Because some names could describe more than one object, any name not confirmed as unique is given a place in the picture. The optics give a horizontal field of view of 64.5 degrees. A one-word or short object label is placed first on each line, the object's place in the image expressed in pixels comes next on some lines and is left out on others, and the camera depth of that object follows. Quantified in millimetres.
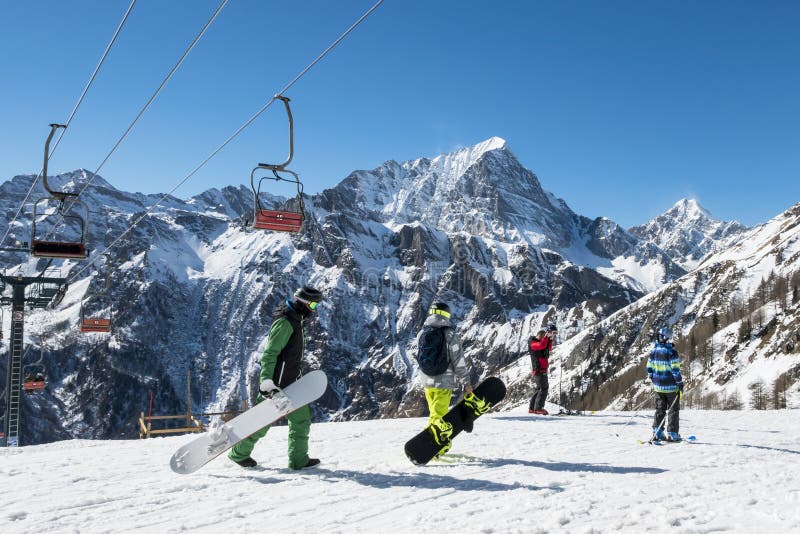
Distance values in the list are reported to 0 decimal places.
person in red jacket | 17641
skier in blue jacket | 12336
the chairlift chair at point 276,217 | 16562
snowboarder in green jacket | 8578
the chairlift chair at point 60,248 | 20156
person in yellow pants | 9508
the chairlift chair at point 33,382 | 30750
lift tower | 25295
